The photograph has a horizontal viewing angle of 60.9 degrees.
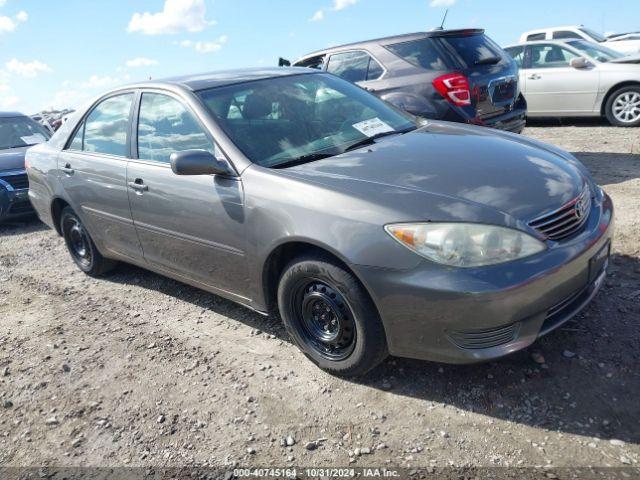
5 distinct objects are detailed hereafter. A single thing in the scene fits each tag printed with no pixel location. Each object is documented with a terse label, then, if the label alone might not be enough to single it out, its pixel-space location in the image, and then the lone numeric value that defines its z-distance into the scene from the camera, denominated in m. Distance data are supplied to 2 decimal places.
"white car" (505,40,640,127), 8.76
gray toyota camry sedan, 2.44
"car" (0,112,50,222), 7.21
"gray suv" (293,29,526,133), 5.64
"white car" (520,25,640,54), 14.28
